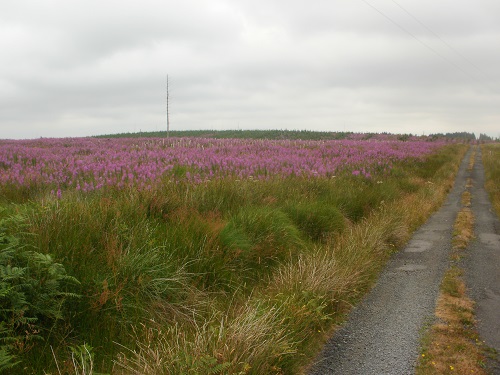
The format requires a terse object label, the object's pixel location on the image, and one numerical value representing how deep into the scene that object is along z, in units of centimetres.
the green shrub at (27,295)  332
